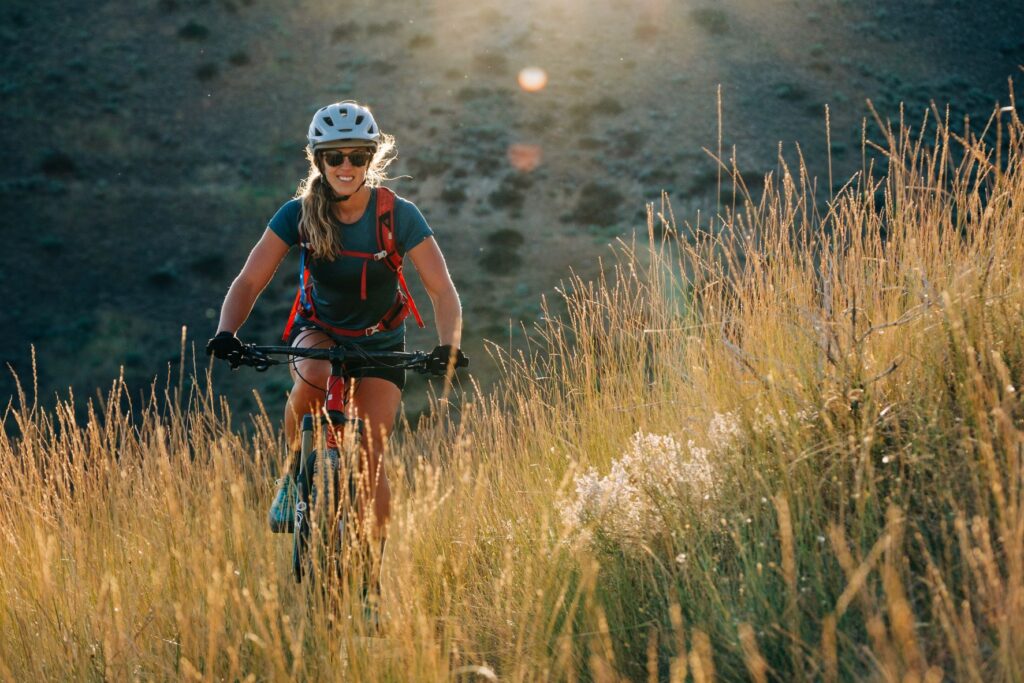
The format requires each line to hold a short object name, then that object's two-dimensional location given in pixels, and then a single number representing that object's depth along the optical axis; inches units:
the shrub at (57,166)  1776.6
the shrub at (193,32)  2106.7
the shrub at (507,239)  1627.7
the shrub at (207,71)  2022.0
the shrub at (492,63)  2064.5
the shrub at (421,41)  2153.5
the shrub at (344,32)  2171.5
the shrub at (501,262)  1568.7
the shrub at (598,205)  1678.2
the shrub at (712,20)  2145.7
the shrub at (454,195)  1755.7
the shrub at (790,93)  1941.4
